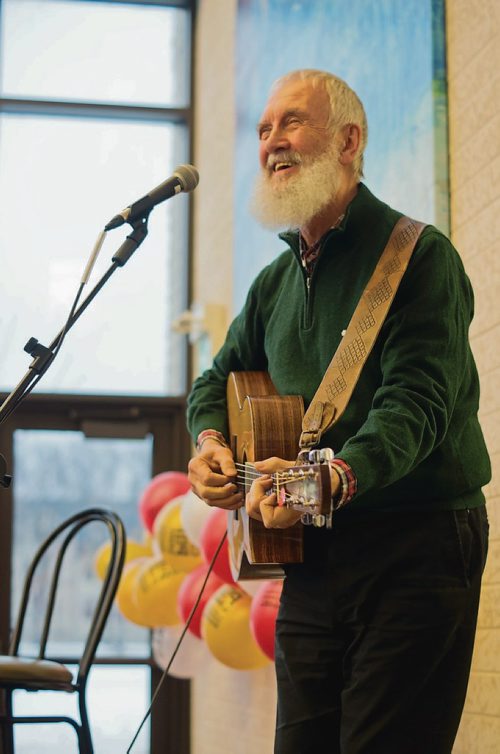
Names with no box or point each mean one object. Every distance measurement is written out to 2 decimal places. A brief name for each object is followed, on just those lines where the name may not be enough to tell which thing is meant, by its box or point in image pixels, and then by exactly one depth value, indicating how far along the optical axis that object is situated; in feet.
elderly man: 9.32
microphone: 11.27
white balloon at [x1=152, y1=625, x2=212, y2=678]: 22.81
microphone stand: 10.77
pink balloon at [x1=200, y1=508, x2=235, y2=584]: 18.57
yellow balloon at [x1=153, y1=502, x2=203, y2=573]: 22.15
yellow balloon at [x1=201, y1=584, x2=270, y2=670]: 19.15
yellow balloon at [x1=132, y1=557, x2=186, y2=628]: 22.89
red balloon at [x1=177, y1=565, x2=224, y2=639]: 20.87
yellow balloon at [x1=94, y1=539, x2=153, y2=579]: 24.83
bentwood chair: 14.19
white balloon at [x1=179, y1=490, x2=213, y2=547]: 20.00
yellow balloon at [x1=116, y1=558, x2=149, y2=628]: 23.93
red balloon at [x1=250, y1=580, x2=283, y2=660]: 17.14
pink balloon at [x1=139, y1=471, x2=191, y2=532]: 24.07
